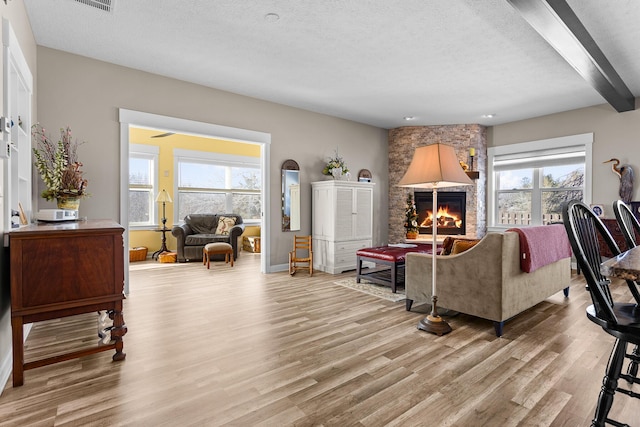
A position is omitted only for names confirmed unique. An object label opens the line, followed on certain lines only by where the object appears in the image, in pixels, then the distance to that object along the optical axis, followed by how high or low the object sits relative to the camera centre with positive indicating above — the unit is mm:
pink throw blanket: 2838 -314
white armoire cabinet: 5402 -200
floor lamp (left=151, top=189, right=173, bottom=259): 6770 -273
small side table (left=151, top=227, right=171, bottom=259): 6754 -779
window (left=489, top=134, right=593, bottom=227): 5691 +616
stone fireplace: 6520 +1051
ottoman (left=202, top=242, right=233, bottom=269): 5911 -726
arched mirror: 5547 +239
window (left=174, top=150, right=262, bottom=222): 7602 +617
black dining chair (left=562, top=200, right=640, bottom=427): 1328 -427
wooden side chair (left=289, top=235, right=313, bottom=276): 5215 -750
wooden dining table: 1022 -179
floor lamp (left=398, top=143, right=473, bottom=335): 2752 +313
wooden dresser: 1968 -439
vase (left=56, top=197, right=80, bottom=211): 2986 +46
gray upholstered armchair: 6398 -482
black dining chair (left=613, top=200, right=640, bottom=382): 1891 -99
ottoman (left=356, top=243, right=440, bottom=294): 4109 -624
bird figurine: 4980 +463
